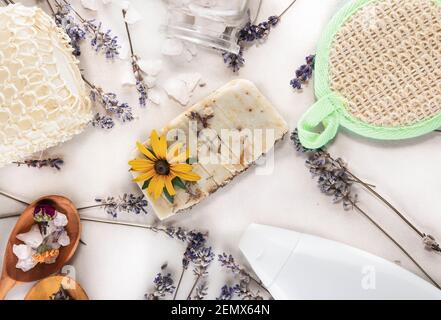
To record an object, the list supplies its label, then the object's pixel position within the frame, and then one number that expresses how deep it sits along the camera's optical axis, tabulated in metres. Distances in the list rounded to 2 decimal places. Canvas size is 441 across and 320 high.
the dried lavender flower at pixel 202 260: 0.32
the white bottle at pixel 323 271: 0.30
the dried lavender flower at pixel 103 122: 0.33
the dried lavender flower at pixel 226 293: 0.32
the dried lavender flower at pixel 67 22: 0.32
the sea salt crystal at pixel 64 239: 0.32
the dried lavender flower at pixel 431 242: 0.30
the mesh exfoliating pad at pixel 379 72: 0.29
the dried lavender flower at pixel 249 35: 0.31
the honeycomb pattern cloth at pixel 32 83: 0.25
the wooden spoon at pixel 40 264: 0.32
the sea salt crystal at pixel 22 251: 0.32
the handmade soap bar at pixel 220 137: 0.31
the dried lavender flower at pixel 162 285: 0.33
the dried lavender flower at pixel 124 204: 0.33
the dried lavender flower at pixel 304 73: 0.31
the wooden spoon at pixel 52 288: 0.33
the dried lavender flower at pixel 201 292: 0.33
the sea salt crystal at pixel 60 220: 0.32
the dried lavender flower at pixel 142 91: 0.33
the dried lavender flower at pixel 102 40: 0.32
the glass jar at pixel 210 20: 0.31
